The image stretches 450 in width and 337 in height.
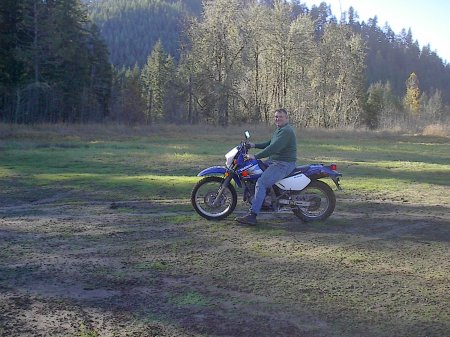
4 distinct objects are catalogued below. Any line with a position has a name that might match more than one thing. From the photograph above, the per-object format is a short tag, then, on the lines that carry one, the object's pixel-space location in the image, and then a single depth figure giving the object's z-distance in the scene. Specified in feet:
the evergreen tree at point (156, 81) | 216.95
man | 26.81
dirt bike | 27.63
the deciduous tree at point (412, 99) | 263.70
